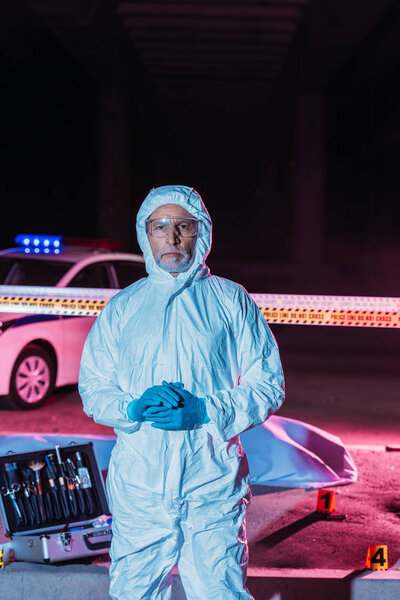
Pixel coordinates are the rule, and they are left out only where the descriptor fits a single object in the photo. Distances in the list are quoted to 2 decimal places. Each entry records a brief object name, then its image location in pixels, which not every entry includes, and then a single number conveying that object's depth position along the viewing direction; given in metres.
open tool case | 3.72
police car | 7.56
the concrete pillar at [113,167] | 22.28
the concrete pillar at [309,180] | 23.80
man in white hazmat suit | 2.56
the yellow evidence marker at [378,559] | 3.68
